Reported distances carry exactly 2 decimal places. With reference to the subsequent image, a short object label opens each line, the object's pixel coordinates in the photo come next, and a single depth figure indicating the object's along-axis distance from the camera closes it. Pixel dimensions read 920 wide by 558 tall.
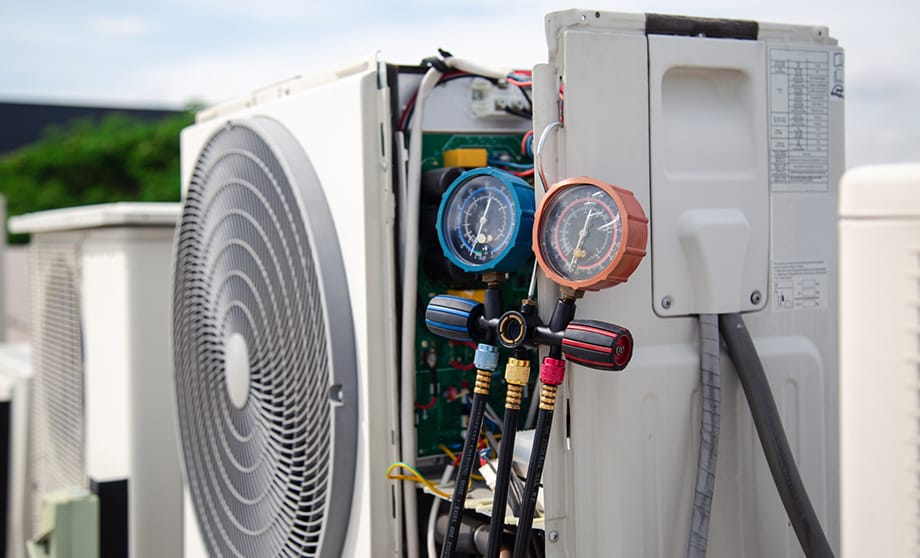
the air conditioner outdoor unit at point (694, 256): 1.55
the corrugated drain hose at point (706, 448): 1.57
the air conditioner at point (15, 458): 3.49
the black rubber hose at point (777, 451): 1.57
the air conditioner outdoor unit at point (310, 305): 1.75
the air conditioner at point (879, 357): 0.94
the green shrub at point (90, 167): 17.17
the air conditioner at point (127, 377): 2.68
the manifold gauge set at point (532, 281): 1.40
